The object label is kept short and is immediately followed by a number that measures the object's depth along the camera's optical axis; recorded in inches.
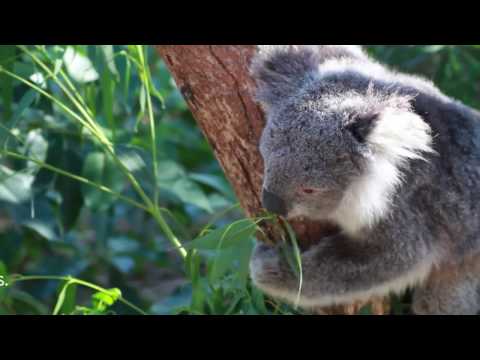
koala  98.7
